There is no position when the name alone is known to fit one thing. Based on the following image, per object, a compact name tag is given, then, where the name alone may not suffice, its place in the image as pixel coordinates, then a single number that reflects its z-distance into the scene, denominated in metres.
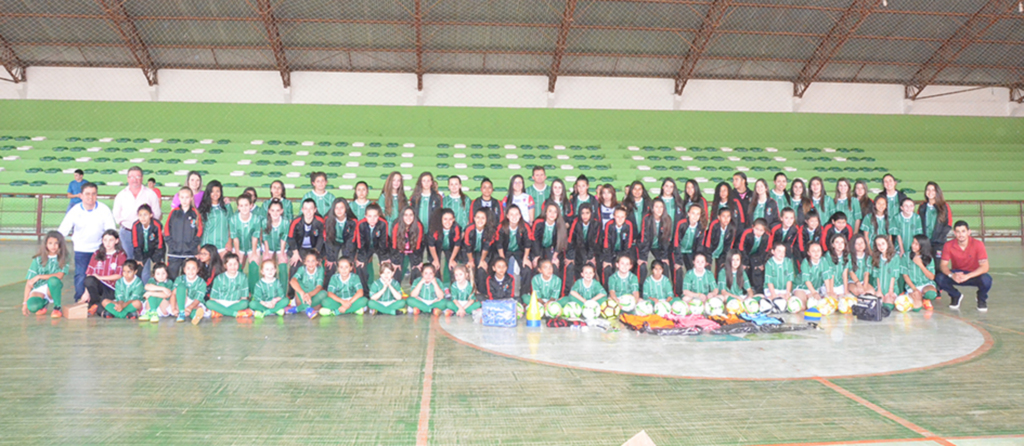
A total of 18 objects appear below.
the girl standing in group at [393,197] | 8.60
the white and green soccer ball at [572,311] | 7.02
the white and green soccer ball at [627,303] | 7.43
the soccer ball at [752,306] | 7.43
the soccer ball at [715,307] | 7.34
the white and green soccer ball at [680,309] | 7.23
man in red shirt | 7.96
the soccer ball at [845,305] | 7.55
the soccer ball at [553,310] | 7.00
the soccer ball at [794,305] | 7.61
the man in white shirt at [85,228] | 7.50
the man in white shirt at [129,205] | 8.16
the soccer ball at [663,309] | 7.20
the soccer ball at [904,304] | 7.70
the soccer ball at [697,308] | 7.30
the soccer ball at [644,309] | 7.16
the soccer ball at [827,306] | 7.43
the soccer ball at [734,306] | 7.35
